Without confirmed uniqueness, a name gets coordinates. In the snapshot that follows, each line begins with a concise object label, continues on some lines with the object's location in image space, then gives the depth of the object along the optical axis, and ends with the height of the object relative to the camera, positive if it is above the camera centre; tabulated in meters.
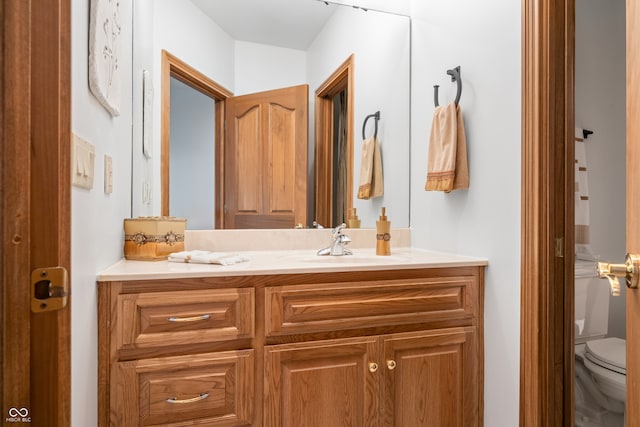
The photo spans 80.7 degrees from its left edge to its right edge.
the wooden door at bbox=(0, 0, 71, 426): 0.58 +0.03
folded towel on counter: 1.27 -0.15
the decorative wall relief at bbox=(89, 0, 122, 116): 0.94 +0.44
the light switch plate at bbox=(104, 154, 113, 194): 1.12 +0.12
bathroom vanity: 1.11 -0.43
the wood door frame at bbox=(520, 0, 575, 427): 1.23 +0.02
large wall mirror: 1.66 +0.53
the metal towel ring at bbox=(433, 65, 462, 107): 1.57 +0.59
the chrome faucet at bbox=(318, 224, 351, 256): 1.70 -0.14
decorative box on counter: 1.38 -0.09
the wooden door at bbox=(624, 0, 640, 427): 0.67 +0.04
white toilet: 1.52 -0.60
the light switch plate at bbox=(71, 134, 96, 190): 0.82 +0.12
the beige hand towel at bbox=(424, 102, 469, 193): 1.56 +0.26
